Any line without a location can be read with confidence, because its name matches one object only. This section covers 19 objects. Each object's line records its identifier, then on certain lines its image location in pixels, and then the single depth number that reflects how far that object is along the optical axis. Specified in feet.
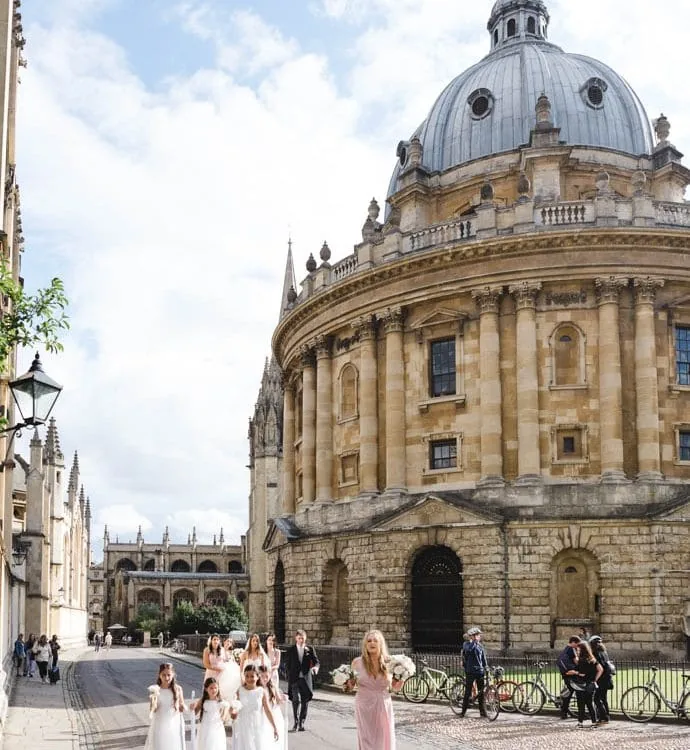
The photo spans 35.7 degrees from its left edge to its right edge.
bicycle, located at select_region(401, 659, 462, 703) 82.84
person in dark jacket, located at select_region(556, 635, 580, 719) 68.28
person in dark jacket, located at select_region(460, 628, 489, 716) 71.10
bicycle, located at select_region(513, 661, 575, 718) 73.36
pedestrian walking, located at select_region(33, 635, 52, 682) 116.47
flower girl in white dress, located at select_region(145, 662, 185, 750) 45.19
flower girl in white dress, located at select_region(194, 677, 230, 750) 45.78
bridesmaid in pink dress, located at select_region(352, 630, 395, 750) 37.37
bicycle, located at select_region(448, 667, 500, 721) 71.91
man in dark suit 67.45
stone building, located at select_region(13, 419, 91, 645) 181.78
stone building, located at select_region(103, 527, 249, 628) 386.73
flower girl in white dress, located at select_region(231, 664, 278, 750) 45.24
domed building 119.14
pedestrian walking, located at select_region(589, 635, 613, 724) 68.23
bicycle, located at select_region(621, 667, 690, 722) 68.59
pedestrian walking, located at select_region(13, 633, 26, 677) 130.93
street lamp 36.19
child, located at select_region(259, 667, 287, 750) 46.09
